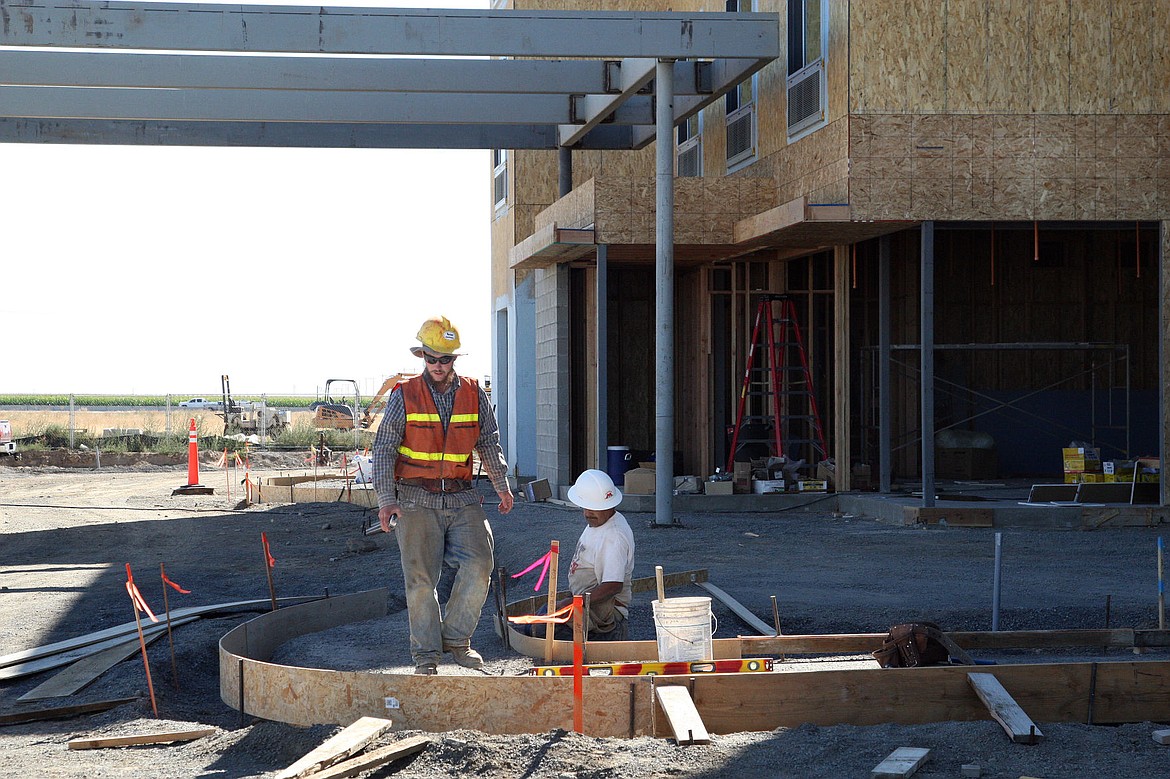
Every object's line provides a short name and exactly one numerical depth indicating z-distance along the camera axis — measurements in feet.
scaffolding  66.54
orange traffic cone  81.15
